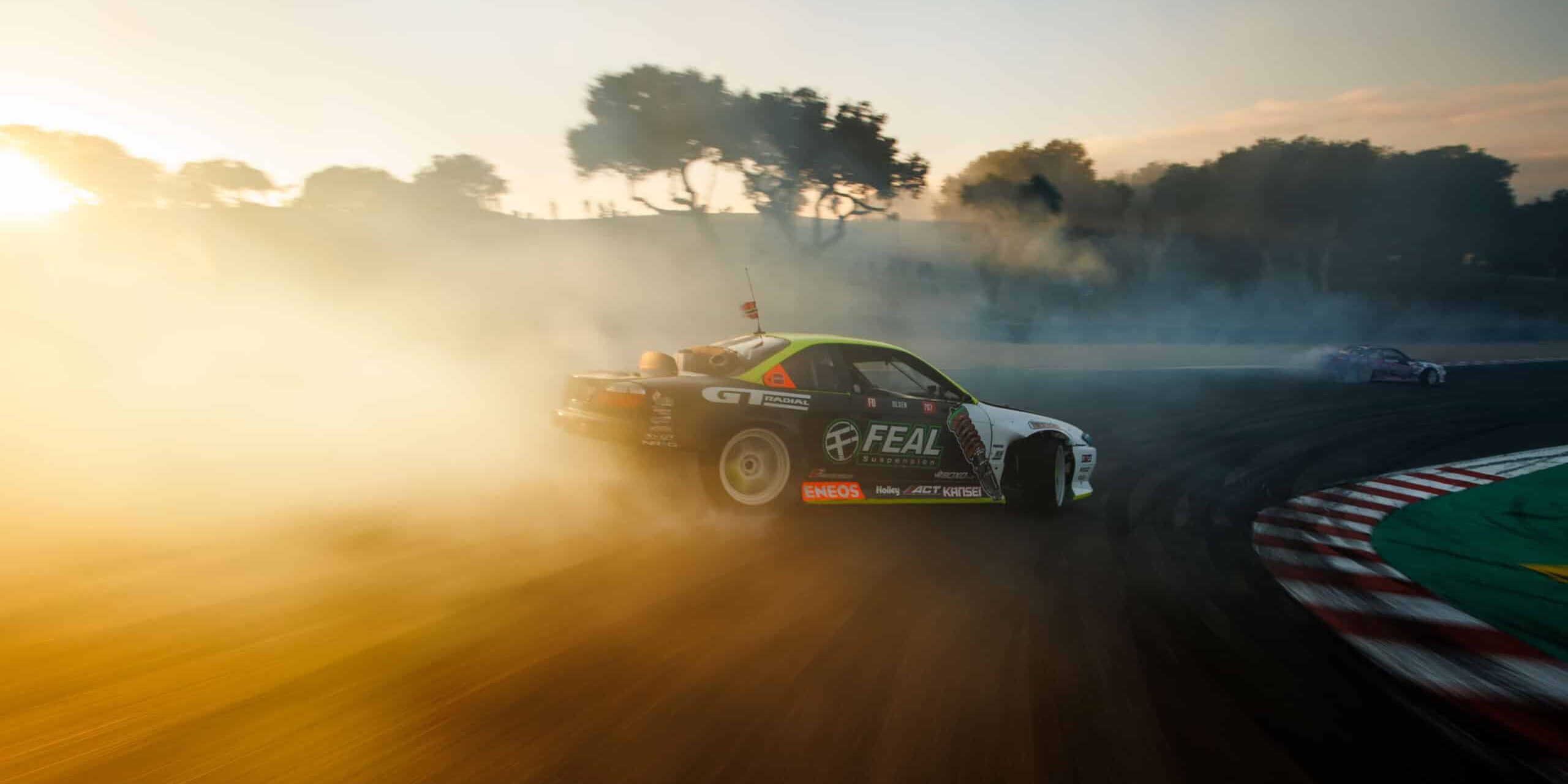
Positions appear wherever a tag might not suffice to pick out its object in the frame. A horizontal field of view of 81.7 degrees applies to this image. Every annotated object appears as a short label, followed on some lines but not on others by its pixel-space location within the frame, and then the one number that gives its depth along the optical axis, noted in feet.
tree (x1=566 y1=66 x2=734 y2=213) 103.09
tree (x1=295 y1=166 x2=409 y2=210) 76.38
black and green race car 20.03
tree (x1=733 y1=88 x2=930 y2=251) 109.70
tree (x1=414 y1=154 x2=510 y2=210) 98.43
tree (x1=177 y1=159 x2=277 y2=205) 68.49
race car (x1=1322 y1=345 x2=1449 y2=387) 79.51
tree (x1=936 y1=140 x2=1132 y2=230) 139.74
